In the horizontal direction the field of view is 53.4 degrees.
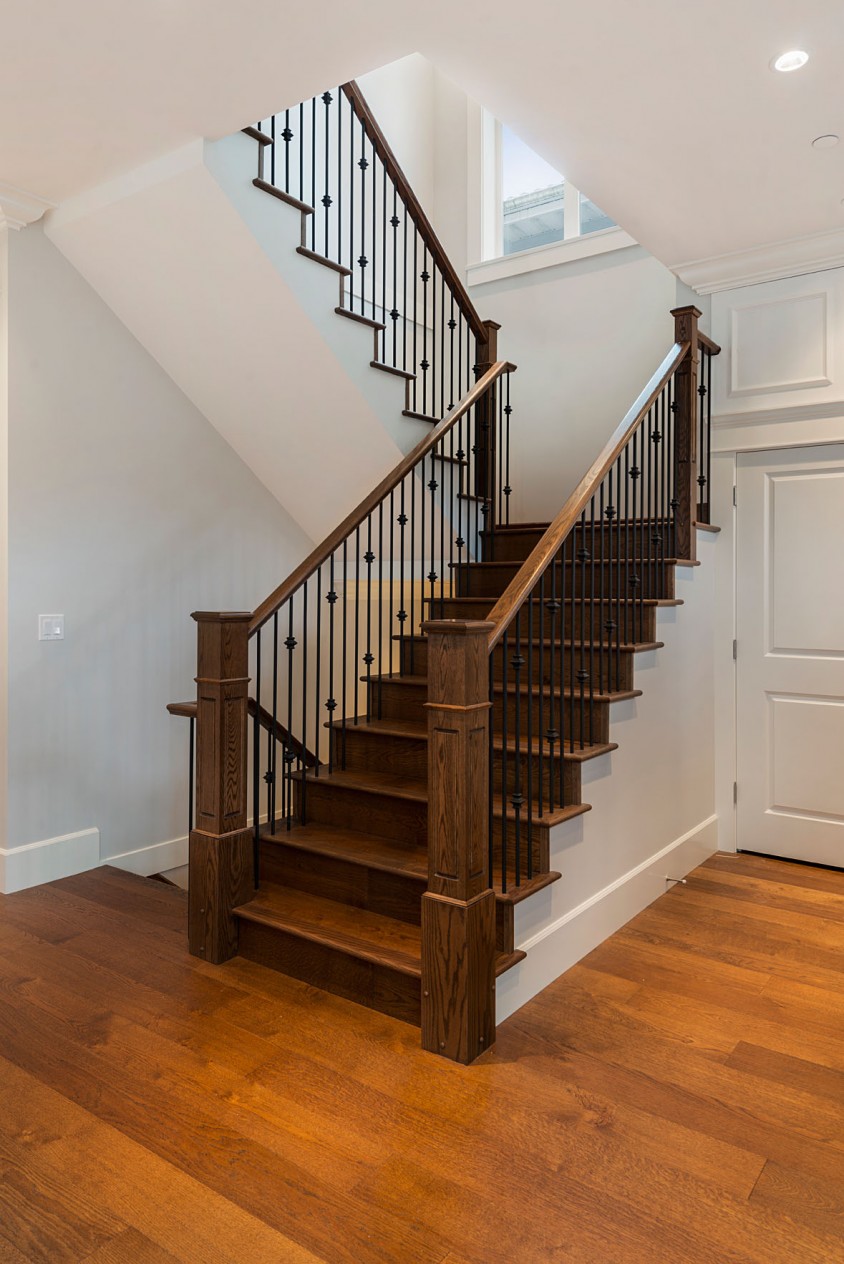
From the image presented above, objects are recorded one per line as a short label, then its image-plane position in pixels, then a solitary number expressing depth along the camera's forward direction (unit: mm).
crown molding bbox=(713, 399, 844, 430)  3535
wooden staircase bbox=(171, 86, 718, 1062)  2156
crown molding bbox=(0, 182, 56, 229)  3133
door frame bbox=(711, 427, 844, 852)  3838
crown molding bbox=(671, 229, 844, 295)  3443
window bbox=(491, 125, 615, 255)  4961
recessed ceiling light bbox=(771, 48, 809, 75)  2334
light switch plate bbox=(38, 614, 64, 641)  3361
